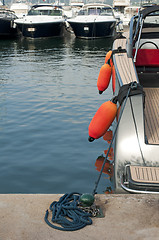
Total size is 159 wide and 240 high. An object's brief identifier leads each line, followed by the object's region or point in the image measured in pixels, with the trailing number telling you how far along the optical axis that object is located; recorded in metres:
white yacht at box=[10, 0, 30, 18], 51.88
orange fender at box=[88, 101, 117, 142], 4.64
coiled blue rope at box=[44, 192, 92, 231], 3.42
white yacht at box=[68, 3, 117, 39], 28.05
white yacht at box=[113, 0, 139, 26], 40.28
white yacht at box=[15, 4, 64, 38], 28.39
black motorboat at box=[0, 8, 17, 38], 28.44
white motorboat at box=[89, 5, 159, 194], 3.93
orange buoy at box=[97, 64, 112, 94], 7.52
